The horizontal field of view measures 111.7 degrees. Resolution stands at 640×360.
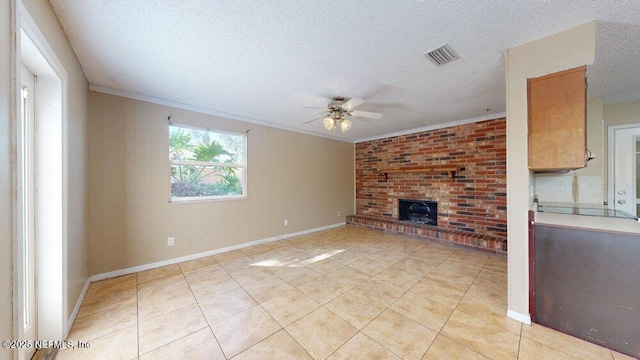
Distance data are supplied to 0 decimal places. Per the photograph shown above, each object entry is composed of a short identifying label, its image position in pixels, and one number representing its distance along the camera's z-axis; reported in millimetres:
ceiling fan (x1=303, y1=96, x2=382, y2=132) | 2692
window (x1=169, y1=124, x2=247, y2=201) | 3146
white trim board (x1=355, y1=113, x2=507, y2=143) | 3680
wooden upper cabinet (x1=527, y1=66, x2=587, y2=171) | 1584
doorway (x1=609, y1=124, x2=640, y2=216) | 2916
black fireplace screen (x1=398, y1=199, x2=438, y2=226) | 4453
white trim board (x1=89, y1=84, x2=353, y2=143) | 2624
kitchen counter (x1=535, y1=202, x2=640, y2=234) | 1543
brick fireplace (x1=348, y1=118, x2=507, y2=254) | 3637
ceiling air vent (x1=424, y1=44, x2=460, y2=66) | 1850
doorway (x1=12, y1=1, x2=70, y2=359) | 1479
